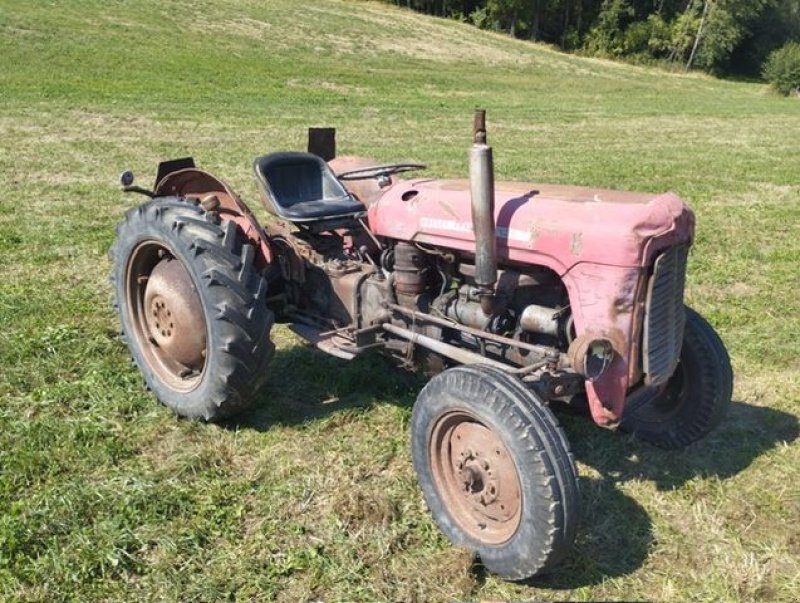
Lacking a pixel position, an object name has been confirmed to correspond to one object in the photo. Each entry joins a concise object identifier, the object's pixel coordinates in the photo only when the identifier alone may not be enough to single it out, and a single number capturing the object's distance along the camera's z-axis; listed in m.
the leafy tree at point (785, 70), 34.31
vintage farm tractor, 2.76
